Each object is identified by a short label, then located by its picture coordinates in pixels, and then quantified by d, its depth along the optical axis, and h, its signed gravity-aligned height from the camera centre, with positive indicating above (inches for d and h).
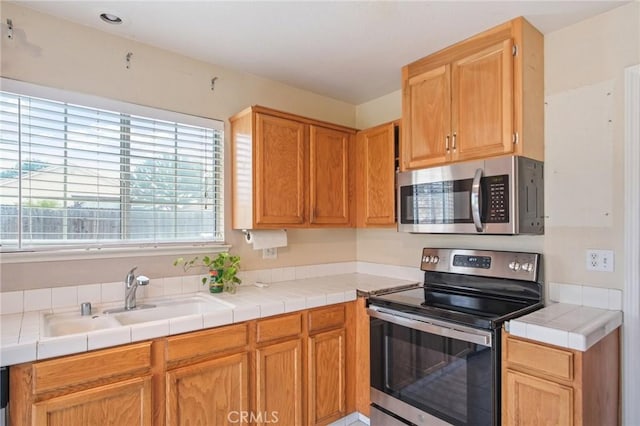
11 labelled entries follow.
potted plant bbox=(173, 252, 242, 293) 87.0 -14.2
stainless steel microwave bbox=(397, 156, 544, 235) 71.2 +3.3
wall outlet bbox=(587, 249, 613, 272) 69.0 -9.6
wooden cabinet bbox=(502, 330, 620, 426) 54.6 -28.4
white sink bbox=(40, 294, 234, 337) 65.6 -20.9
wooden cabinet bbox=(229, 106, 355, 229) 88.7 +11.3
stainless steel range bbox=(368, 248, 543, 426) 65.3 -25.6
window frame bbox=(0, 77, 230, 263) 68.1 -6.9
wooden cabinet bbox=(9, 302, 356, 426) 53.1 -30.3
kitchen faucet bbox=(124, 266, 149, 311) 74.2 -15.6
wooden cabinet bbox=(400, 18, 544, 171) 72.1 +25.3
